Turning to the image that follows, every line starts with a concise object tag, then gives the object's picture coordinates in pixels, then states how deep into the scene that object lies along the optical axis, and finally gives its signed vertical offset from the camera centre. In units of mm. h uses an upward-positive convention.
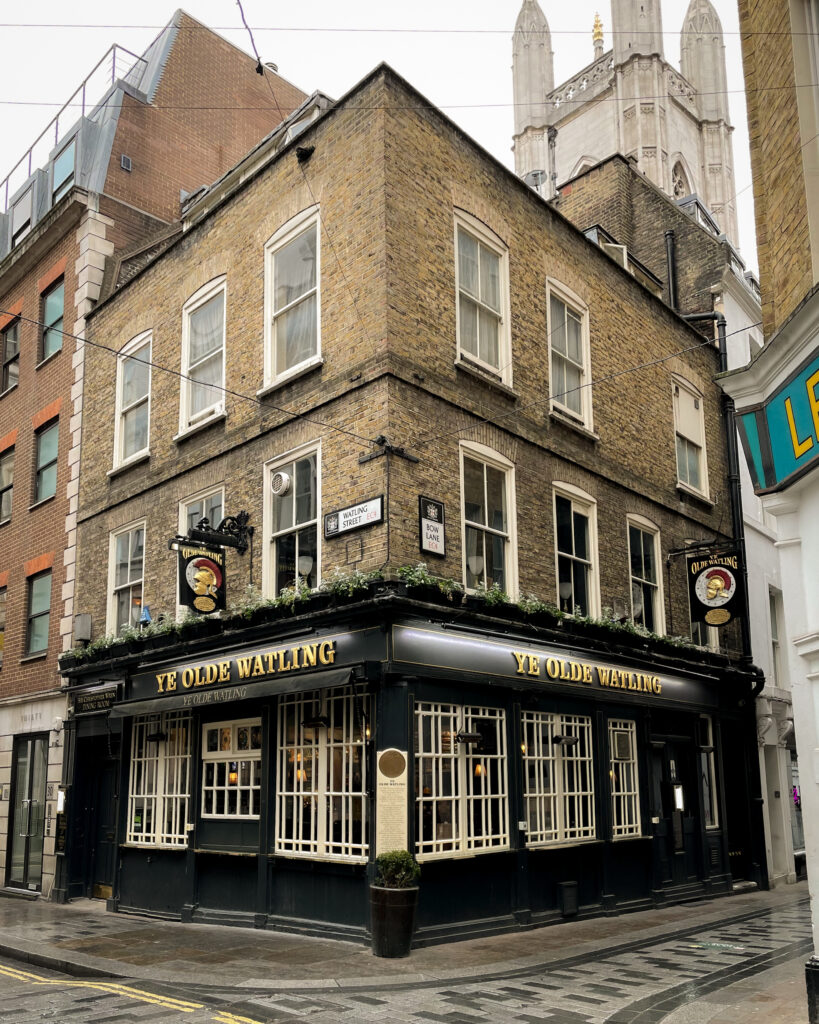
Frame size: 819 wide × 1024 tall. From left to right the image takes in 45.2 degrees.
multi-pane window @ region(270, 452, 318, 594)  12805 +3097
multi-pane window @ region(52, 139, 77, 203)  21578 +12791
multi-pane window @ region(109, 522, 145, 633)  16328 +3061
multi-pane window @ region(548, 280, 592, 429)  15617 +6348
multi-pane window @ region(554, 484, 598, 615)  14883 +3105
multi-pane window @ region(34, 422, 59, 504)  19516 +5844
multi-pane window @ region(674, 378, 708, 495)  19047 +6090
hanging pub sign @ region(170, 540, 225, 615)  13336 +2441
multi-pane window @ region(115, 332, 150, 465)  16906 +6118
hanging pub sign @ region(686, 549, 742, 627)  16484 +2779
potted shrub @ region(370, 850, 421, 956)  10258 -1463
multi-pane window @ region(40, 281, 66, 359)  19969 +8931
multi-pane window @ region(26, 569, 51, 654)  18859 +2816
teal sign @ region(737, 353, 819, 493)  7516 +2544
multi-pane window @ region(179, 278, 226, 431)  15234 +6264
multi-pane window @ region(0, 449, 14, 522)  21000 +5848
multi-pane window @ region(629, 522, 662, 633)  16766 +2993
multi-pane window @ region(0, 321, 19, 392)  21531 +8737
